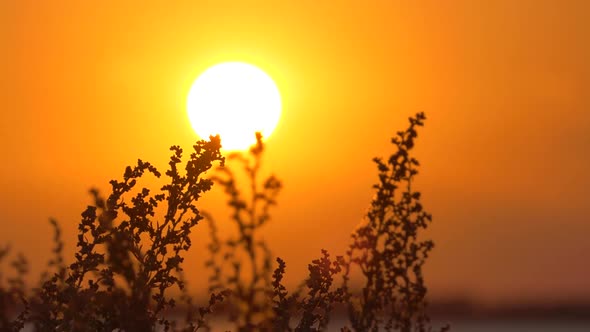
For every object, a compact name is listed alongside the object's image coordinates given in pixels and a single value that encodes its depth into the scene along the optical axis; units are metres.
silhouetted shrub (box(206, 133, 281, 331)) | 9.48
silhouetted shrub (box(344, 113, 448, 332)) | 10.98
